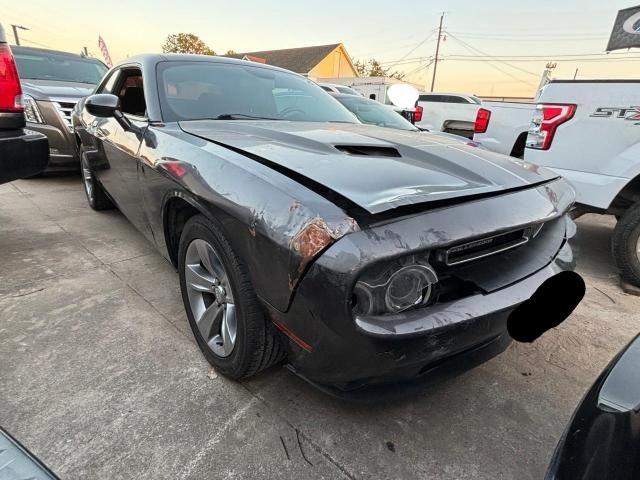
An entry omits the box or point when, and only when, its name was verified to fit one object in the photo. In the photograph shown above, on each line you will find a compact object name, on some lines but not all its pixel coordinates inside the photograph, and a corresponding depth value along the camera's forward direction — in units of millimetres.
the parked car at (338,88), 9321
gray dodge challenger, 1204
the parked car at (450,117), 7213
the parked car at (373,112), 4805
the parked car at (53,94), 5094
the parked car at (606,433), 837
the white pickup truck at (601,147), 2732
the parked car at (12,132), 2676
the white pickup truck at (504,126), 4711
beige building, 39312
